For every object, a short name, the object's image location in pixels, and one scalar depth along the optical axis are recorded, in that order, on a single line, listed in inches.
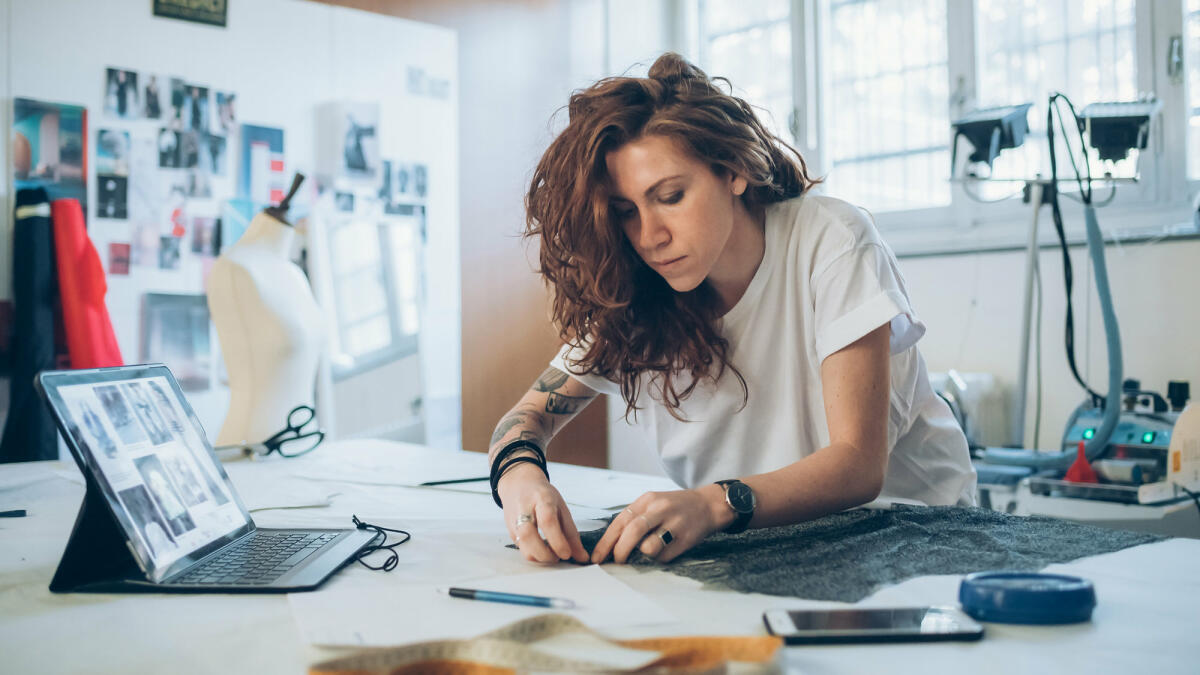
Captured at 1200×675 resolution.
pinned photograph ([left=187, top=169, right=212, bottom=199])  98.8
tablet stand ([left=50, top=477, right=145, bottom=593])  29.8
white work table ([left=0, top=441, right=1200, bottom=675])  22.5
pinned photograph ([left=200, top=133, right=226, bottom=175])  99.9
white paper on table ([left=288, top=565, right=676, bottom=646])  23.4
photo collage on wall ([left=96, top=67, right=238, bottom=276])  93.3
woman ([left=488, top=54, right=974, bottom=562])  42.2
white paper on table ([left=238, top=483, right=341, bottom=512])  47.6
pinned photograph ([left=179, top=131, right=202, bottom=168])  98.4
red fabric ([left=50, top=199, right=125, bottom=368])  86.7
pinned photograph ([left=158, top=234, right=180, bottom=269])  95.8
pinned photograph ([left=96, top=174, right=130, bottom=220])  92.2
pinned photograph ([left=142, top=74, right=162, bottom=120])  95.8
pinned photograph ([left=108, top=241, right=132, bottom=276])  92.4
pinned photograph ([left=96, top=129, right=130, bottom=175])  92.5
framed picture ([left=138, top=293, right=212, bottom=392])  94.7
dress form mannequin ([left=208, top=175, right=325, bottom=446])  67.0
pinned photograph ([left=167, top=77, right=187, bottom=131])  97.7
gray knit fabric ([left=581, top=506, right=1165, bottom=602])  29.8
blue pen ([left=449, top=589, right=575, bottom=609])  26.7
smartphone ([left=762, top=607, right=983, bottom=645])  23.5
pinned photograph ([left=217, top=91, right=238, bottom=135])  100.7
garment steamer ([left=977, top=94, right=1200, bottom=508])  82.0
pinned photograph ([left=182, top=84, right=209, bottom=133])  98.6
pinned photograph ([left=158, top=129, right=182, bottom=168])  96.9
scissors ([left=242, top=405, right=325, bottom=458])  64.9
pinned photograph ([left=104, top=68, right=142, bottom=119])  93.3
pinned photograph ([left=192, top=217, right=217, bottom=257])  98.6
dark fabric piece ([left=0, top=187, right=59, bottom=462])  84.3
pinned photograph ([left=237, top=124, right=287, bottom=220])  102.5
